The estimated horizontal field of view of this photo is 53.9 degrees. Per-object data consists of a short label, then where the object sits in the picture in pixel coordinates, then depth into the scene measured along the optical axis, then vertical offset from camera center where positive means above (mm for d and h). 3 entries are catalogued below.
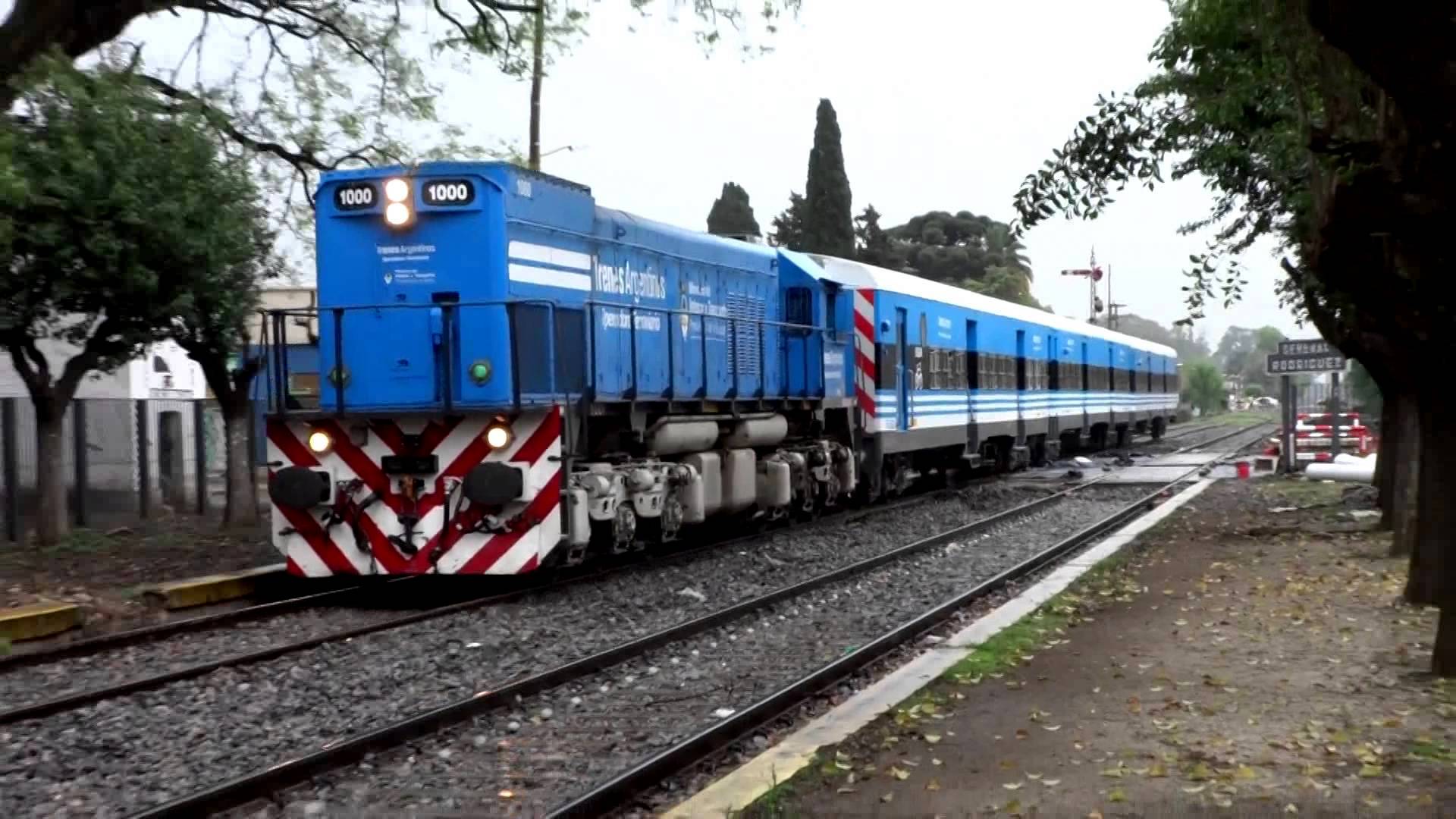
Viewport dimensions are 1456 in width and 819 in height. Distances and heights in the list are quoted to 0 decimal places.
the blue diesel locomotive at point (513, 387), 12727 +145
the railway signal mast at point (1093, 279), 74938 +5933
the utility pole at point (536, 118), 23297 +4777
